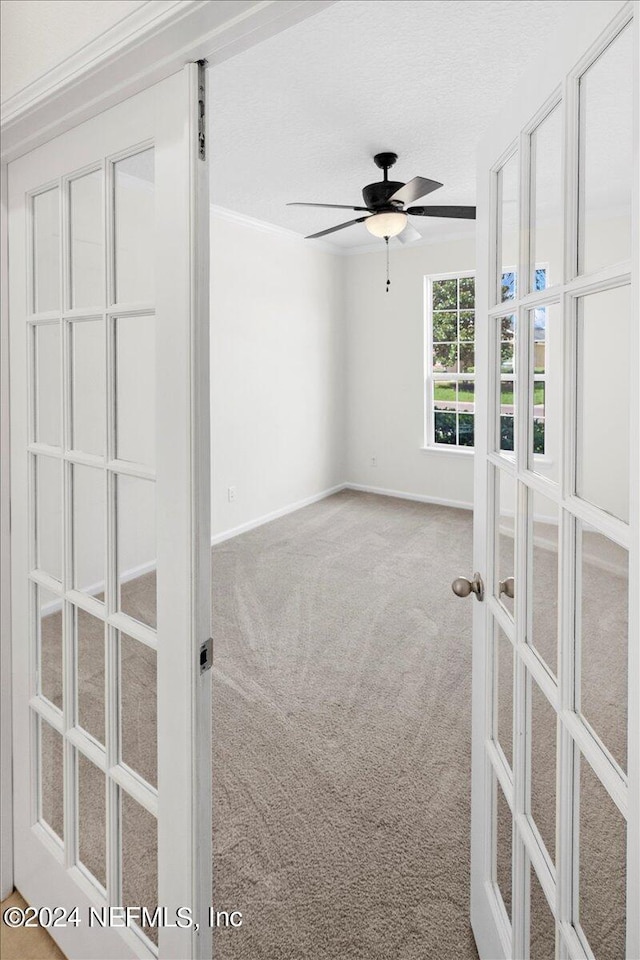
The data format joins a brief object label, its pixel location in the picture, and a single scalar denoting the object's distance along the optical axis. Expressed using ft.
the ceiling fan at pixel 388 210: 11.10
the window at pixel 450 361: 19.43
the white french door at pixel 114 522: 3.49
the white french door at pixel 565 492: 2.21
